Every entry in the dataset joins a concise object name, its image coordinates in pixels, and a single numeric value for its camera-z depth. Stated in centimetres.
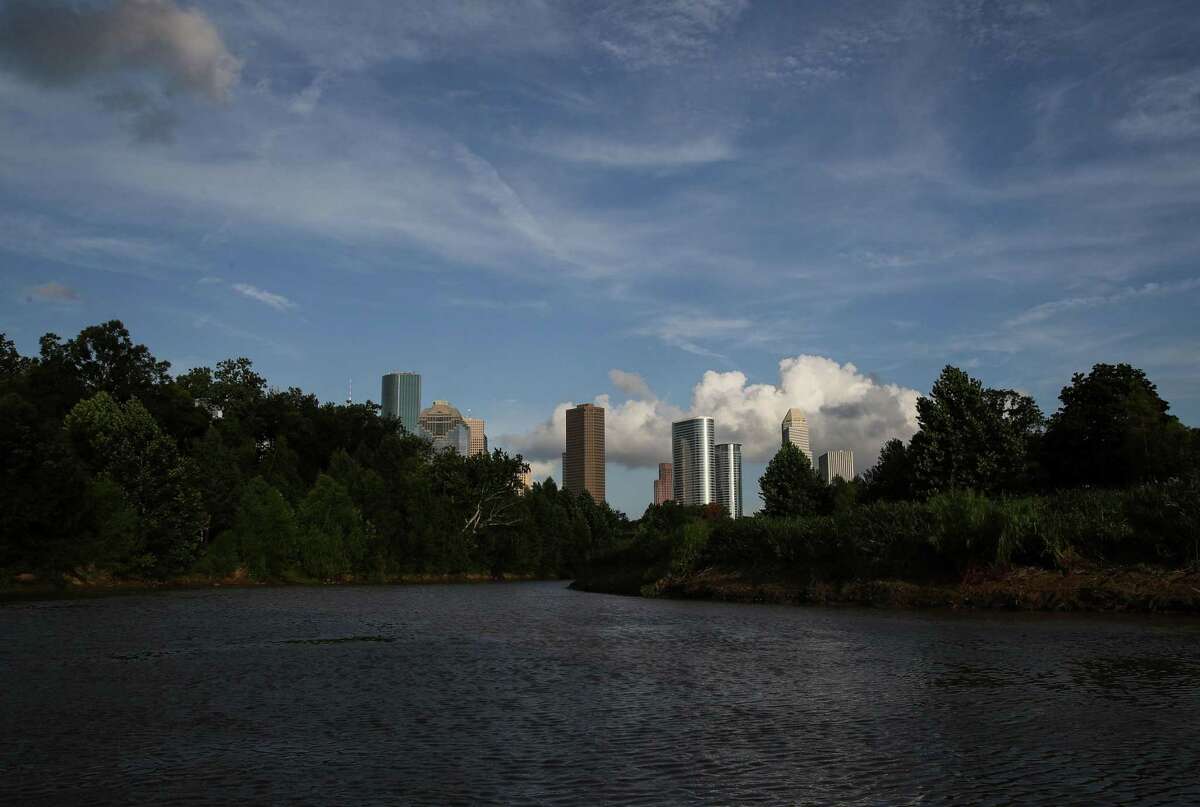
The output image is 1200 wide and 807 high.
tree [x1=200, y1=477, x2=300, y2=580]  8600
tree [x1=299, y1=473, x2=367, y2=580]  9231
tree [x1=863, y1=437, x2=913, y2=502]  8975
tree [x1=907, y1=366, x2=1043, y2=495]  7419
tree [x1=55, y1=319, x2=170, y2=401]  10012
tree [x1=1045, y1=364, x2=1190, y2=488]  7912
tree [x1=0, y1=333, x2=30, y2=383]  10919
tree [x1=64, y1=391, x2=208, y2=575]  7431
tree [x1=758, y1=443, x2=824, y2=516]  9556
